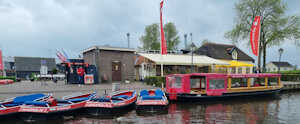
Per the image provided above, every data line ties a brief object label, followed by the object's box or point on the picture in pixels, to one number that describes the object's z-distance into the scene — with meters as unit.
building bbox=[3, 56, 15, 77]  49.94
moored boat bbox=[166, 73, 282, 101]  14.28
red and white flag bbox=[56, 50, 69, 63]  20.39
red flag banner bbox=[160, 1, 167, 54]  19.95
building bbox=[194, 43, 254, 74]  34.94
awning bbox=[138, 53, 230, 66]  24.42
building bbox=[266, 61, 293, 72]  76.41
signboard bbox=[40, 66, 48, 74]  19.88
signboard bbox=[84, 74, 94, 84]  21.50
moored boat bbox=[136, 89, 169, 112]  11.17
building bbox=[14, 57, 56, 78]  45.75
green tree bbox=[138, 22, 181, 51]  45.00
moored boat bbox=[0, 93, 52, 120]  9.00
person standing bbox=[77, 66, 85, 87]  19.54
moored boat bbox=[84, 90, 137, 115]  10.32
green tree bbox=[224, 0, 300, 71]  30.36
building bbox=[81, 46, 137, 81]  23.80
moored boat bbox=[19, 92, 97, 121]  9.09
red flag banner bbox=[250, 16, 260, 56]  22.28
